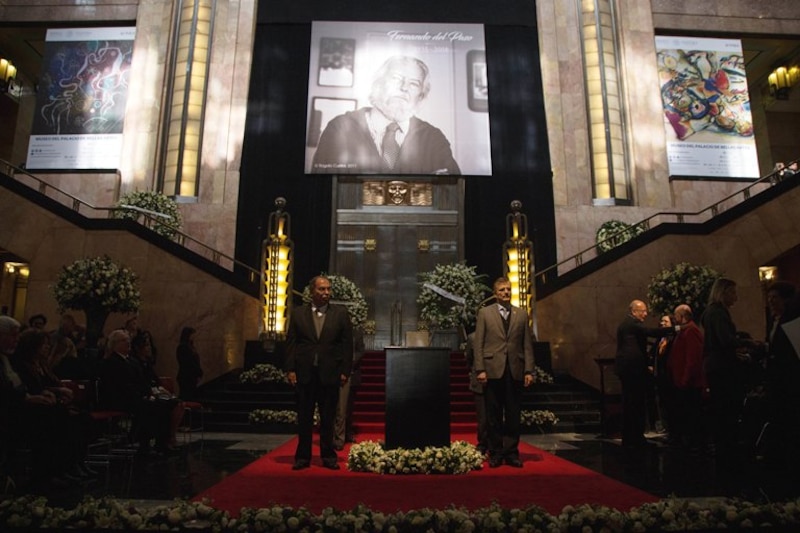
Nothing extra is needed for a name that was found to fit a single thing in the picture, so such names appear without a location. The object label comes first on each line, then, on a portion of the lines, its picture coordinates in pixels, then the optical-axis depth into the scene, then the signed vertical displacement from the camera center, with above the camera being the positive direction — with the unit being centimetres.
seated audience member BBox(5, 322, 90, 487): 445 -23
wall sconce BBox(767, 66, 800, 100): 1805 +897
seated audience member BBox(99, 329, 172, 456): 588 +1
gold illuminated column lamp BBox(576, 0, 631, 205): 1633 +770
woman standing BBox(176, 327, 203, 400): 828 +37
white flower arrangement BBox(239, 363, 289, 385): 998 +32
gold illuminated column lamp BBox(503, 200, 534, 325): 1231 +257
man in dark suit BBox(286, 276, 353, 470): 520 +29
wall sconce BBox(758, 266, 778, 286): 1449 +284
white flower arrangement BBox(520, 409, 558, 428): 872 -30
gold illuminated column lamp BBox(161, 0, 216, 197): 1619 +770
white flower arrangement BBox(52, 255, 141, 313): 927 +157
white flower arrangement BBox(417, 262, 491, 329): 1224 +194
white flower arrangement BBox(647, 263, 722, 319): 946 +164
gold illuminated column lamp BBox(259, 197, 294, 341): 1174 +214
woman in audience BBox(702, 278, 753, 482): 490 +15
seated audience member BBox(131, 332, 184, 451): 626 +10
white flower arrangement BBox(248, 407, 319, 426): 862 -28
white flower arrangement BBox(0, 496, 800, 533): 295 -57
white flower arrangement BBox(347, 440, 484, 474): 503 -51
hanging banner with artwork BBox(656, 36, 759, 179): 1609 +742
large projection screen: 1546 +742
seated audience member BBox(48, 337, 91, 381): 673 +33
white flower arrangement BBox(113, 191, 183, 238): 1356 +413
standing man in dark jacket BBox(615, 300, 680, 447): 658 +28
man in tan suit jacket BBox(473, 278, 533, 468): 545 +26
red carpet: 383 -62
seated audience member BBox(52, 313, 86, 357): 789 +82
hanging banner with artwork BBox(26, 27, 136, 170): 1587 +750
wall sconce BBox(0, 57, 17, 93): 1794 +901
